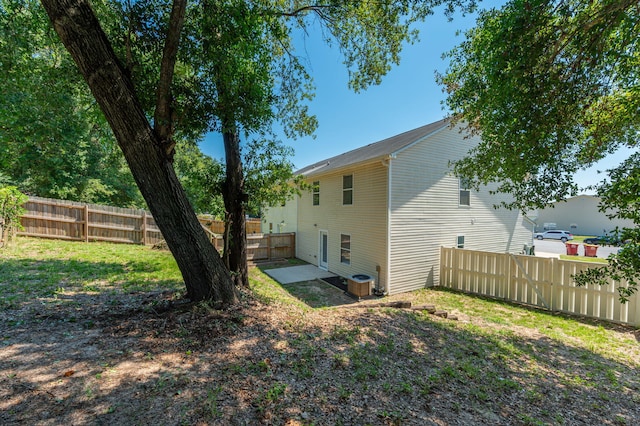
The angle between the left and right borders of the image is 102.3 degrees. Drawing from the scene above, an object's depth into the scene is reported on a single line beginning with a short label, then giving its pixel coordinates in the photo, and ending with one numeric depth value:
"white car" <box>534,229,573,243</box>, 25.54
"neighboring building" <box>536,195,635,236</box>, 29.67
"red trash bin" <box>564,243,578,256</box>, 17.52
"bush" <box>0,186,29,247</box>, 7.74
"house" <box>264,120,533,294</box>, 8.69
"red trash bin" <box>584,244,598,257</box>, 16.78
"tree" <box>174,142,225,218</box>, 5.66
